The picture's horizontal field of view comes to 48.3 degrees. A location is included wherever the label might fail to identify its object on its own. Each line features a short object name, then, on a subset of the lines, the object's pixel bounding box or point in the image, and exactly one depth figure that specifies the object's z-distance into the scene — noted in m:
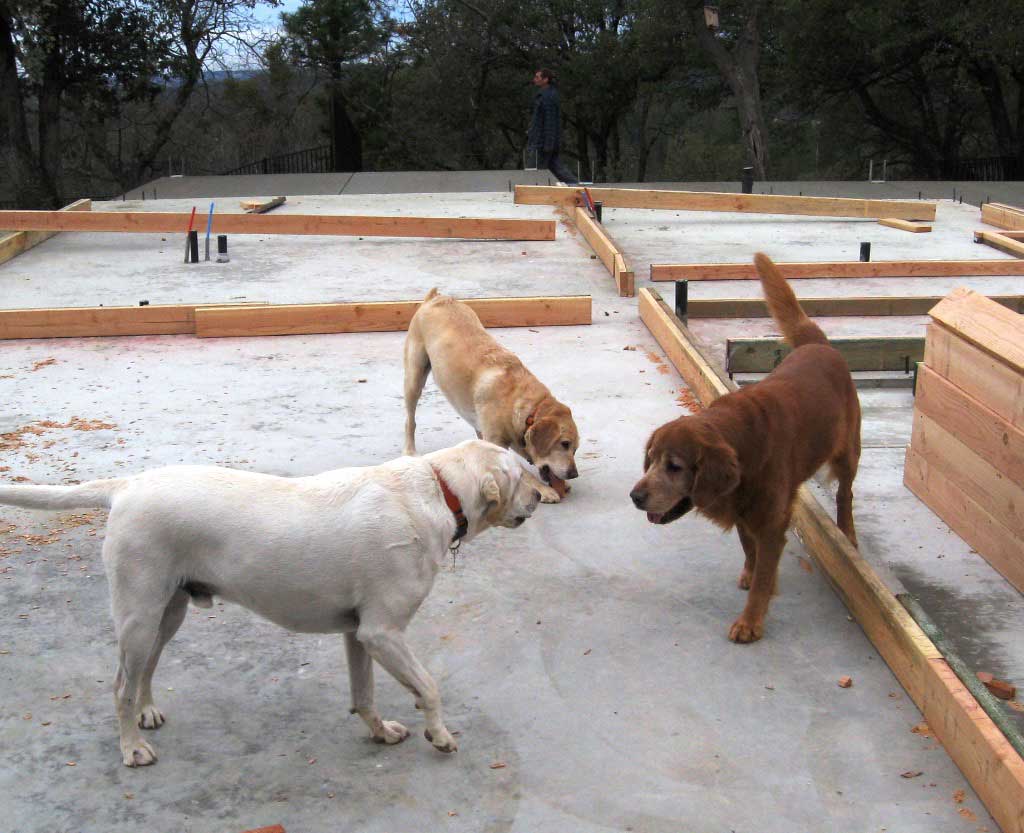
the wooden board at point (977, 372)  5.38
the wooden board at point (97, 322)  10.05
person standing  19.14
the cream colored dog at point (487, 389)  6.02
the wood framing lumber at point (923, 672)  3.50
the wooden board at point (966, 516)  5.41
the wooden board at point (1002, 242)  13.52
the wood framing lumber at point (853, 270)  12.23
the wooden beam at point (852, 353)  8.62
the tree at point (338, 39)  34.25
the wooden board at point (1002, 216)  15.29
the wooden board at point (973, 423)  5.38
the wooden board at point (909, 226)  15.38
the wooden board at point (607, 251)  11.56
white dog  3.76
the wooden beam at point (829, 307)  10.52
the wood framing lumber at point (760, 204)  16.45
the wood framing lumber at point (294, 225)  14.50
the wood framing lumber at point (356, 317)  10.08
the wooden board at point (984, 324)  5.49
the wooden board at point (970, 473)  5.38
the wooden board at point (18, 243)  13.98
